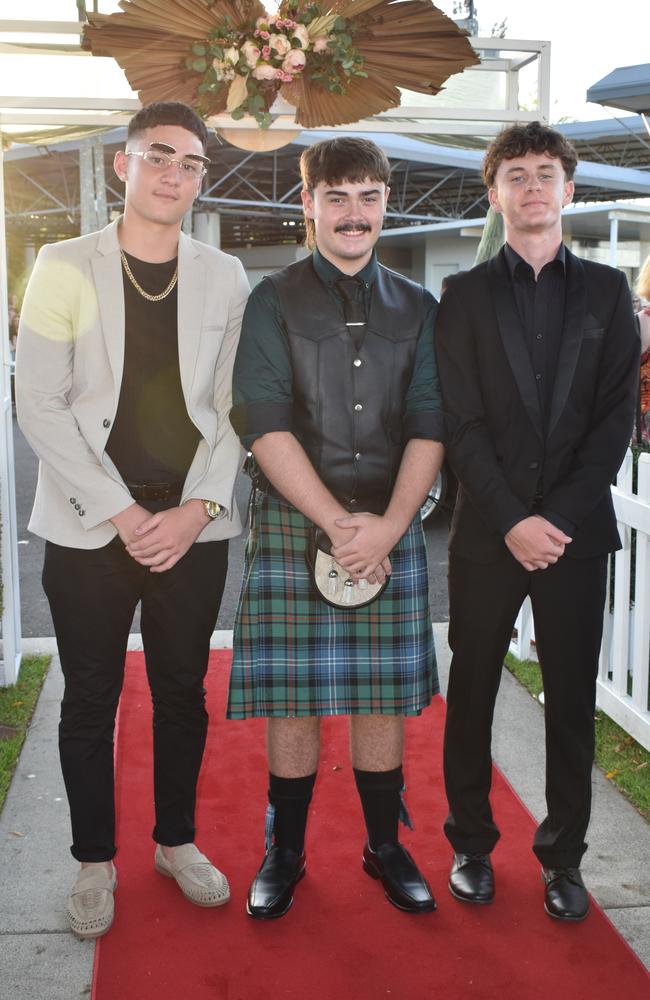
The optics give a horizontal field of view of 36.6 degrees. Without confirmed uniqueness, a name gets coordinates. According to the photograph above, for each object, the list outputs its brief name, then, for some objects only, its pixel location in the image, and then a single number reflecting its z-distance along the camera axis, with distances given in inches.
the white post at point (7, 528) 162.2
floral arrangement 115.3
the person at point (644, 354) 115.5
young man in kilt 98.6
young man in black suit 97.7
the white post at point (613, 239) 494.9
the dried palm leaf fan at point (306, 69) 114.8
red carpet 90.4
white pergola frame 145.0
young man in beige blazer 97.5
